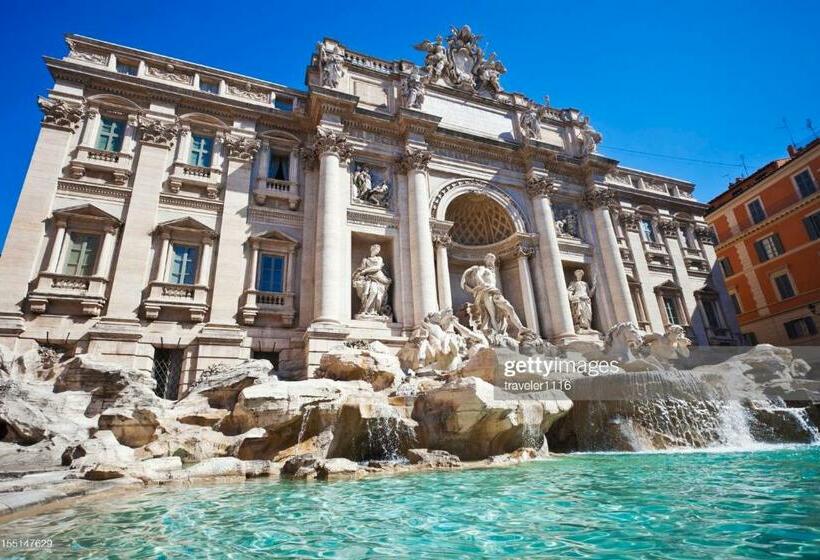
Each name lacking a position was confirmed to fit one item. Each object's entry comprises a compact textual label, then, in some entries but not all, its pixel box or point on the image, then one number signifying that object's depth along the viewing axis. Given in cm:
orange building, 2370
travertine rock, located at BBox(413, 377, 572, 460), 784
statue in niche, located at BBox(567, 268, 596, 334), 1859
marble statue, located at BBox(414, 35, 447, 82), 2091
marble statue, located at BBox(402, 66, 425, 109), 1828
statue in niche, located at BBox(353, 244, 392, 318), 1502
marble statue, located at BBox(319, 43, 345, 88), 1705
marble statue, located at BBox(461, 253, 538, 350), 1463
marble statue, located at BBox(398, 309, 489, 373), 1203
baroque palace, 1295
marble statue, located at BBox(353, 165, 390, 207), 1686
